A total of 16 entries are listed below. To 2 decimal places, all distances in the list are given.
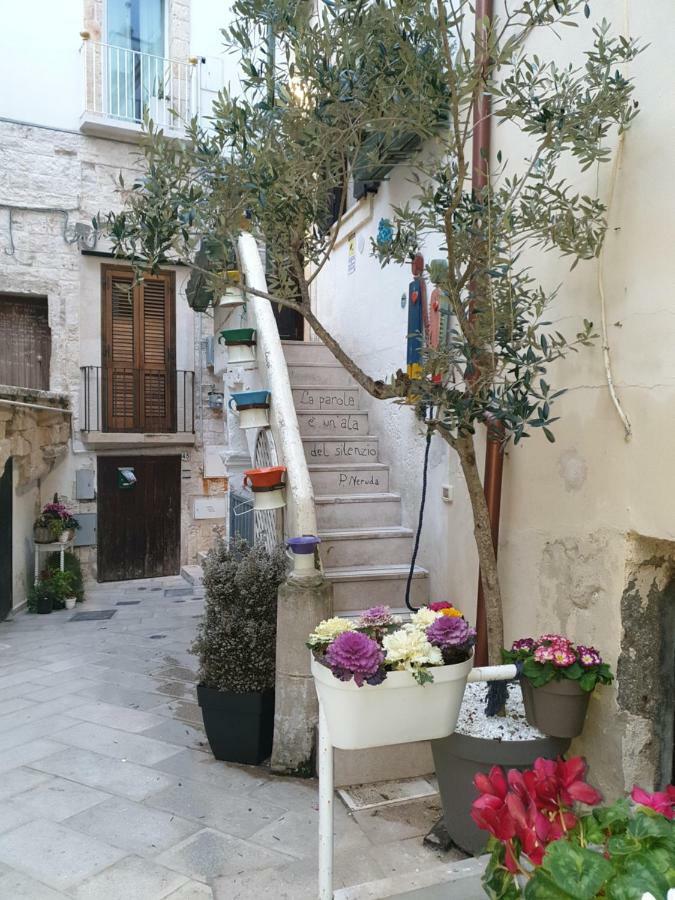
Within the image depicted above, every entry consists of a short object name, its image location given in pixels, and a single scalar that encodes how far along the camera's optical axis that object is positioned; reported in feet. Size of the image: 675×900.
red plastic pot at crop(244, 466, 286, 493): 12.18
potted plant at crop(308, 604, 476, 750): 5.77
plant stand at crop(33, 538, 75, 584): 27.66
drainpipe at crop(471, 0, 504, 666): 10.36
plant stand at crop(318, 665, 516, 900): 5.92
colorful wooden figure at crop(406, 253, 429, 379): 13.91
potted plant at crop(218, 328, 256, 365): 15.46
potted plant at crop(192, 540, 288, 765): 11.32
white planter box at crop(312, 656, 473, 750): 5.82
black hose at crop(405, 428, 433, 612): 12.61
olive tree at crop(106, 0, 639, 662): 7.80
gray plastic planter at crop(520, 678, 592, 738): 7.98
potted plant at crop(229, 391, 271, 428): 14.01
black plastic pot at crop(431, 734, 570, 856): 8.16
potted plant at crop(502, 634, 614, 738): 7.93
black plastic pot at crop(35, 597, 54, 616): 26.02
